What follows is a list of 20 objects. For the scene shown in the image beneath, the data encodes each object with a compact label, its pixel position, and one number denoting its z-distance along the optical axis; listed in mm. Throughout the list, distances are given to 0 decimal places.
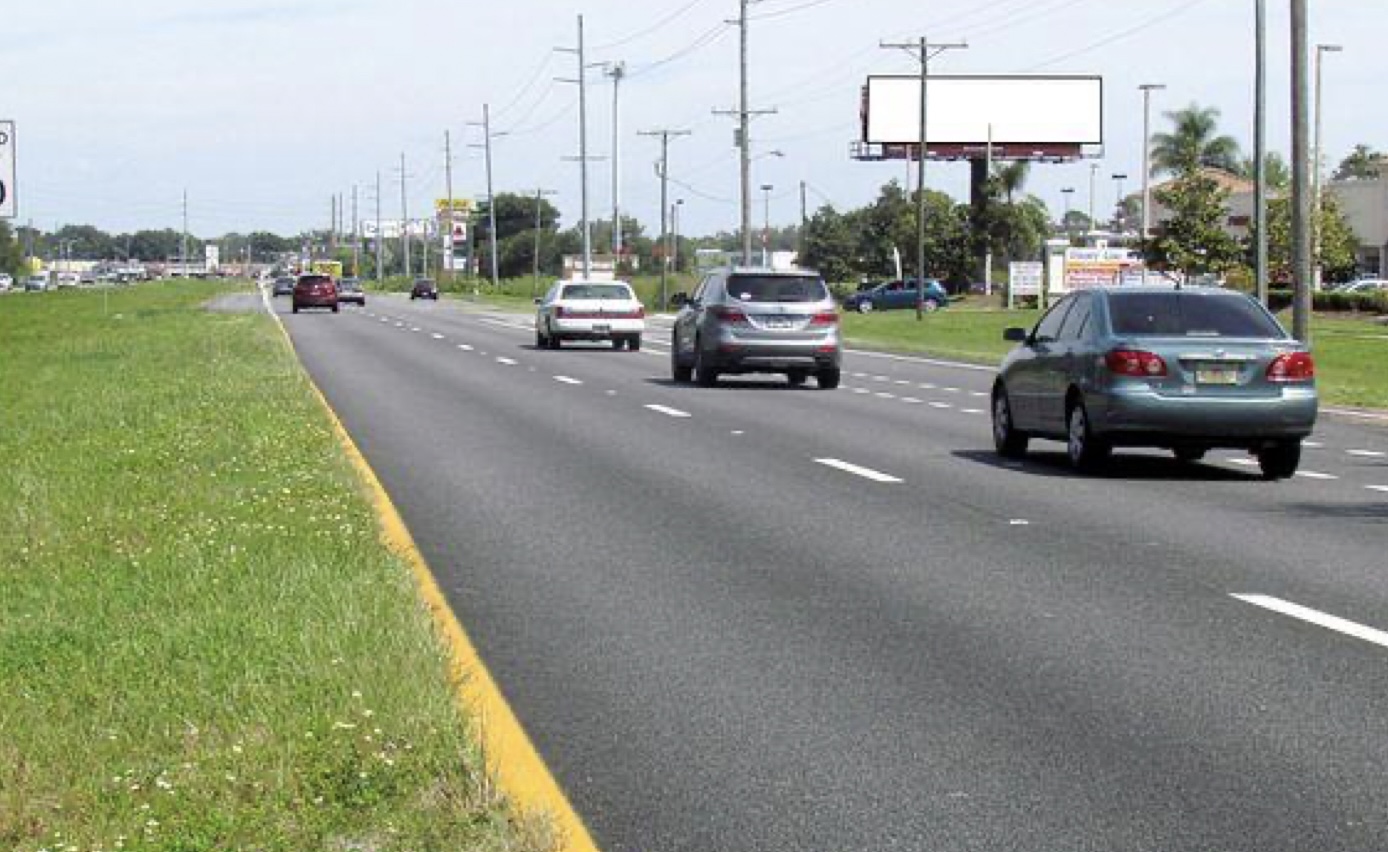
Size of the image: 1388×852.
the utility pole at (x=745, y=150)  75812
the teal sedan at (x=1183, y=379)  18562
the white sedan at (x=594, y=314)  50375
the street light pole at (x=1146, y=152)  99250
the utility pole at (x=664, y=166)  113038
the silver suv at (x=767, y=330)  33469
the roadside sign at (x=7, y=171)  26500
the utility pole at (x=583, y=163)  99188
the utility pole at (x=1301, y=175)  33312
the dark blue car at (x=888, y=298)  97562
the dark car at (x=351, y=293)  107188
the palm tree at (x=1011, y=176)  122312
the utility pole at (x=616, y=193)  107412
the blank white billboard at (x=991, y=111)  117062
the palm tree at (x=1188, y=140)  145625
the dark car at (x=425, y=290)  132625
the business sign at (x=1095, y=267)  76812
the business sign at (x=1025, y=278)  84562
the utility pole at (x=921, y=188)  71438
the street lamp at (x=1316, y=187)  88938
